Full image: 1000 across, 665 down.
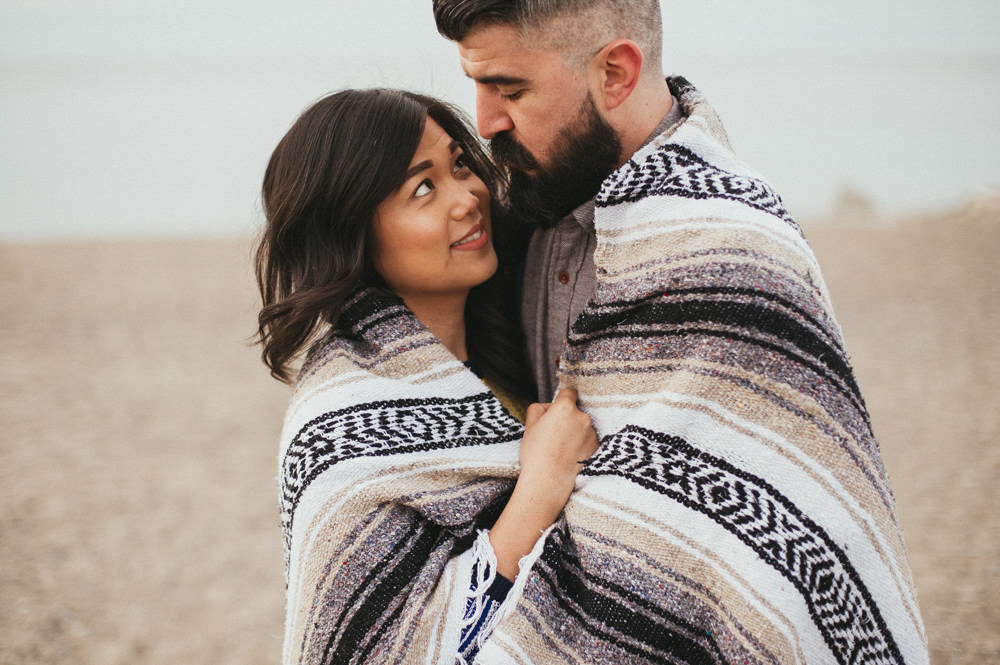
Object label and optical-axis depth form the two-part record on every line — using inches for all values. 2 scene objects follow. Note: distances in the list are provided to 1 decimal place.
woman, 66.2
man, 58.9
